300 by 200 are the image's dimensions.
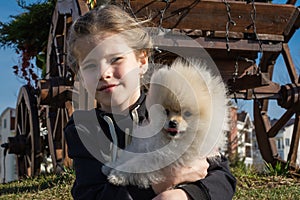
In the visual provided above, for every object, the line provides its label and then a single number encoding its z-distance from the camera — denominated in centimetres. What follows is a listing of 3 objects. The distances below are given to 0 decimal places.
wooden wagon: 485
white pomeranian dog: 159
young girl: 163
